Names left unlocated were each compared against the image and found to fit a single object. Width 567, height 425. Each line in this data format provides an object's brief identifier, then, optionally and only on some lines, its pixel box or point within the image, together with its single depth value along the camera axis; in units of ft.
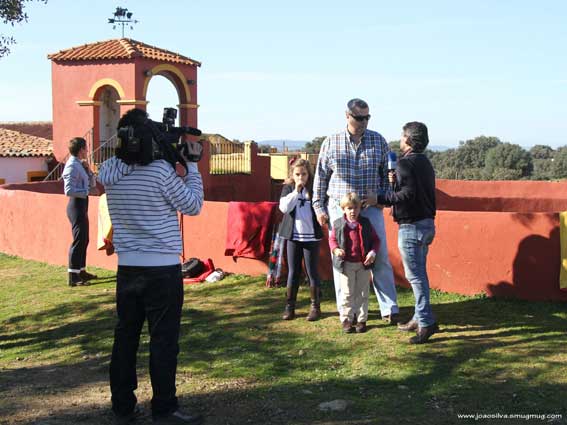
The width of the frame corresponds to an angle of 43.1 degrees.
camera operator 13.80
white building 86.74
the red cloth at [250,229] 28.37
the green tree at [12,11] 34.52
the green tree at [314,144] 132.07
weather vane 80.12
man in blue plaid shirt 20.26
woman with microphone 18.92
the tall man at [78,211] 29.07
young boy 20.16
